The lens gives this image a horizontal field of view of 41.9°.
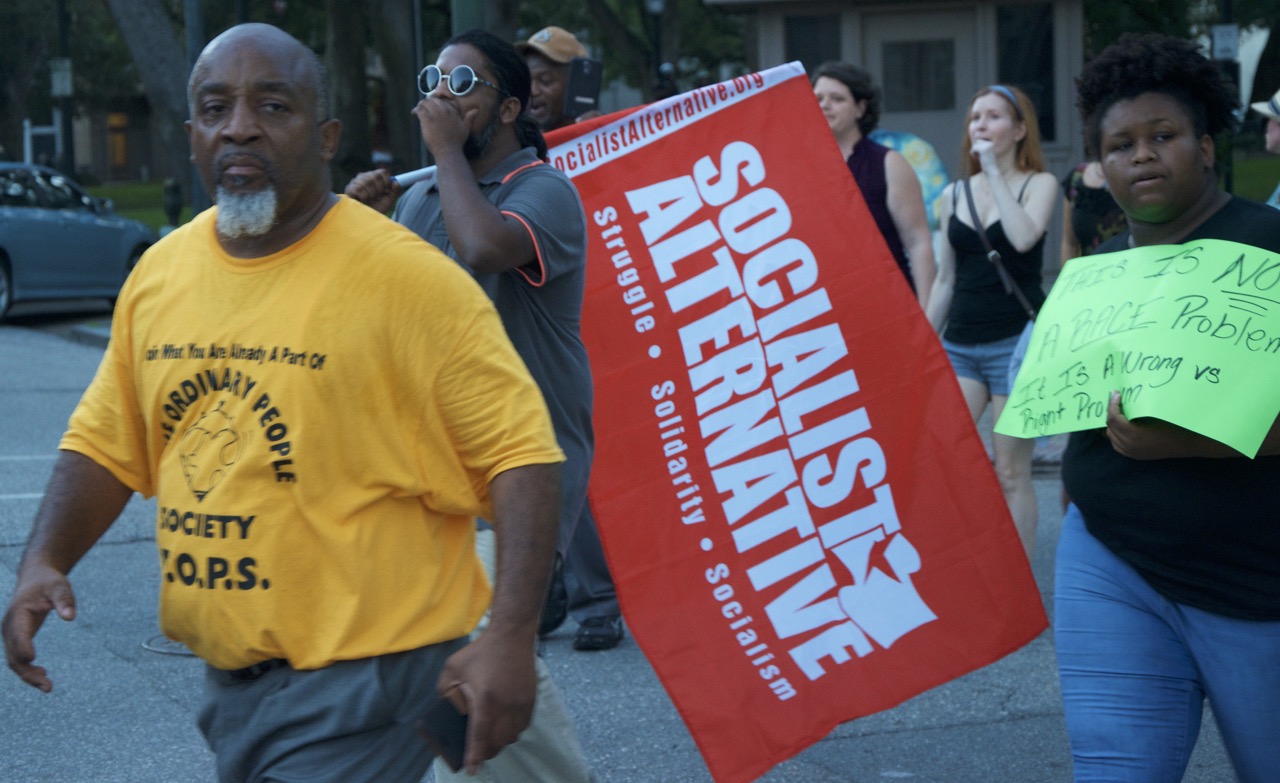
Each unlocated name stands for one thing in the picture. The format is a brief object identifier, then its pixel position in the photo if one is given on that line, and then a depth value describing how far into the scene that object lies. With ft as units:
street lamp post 90.79
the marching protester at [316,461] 8.10
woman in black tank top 20.36
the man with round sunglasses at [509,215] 12.61
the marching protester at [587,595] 19.48
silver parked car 56.59
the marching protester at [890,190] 21.29
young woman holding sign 9.89
